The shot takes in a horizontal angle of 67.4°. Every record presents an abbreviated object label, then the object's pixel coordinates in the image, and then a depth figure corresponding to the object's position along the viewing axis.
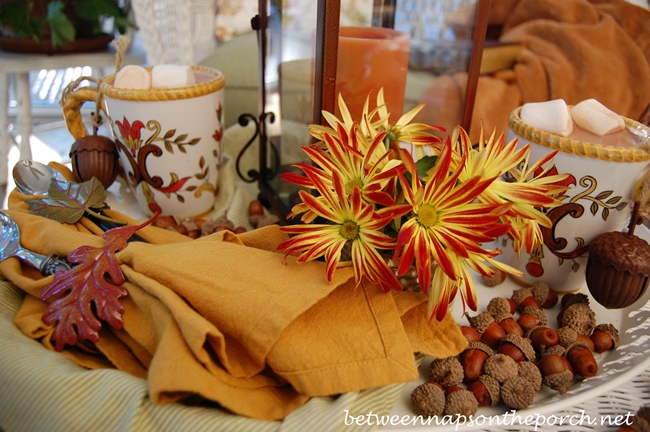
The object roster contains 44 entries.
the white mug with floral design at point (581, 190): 0.47
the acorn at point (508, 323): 0.46
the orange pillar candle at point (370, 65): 0.50
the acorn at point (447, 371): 0.39
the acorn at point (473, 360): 0.40
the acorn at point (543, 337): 0.44
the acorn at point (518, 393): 0.38
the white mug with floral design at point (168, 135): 0.61
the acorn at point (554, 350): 0.42
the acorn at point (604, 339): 0.45
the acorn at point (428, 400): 0.37
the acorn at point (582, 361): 0.41
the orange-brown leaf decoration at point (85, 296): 0.38
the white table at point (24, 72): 1.03
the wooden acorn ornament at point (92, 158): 0.64
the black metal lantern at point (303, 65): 0.48
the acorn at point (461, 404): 0.37
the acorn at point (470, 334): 0.44
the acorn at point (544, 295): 0.52
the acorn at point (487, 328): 0.45
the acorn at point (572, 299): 0.50
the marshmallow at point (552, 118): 0.49
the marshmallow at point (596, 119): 0.49
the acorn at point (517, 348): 0.42
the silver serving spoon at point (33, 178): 0.58
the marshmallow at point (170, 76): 0.63
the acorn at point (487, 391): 0.39
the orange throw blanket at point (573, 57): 0.78
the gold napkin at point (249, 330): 0.34
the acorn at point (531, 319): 0.47
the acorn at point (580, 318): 0.46
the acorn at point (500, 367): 0.39
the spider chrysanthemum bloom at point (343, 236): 0.37
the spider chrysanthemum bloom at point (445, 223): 0.34
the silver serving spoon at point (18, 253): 0.45
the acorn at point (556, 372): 0.40
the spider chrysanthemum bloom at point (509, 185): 0.37
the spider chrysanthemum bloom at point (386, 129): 0.42
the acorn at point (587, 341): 0.44
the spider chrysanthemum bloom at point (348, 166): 0.37
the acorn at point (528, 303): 0.50
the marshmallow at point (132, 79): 0.62
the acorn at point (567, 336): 0.44
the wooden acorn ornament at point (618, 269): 0.45
